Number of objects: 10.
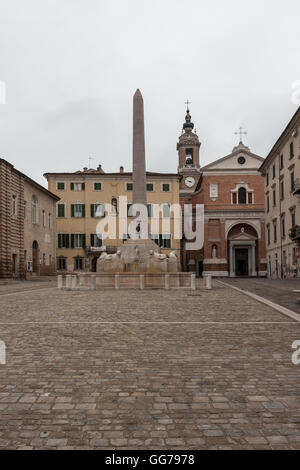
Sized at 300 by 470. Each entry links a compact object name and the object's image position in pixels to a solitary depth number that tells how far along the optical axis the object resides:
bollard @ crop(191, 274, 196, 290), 18.59
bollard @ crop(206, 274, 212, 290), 19.46
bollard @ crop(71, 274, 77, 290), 19.21
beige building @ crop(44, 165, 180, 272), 45.94
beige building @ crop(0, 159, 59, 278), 31.58
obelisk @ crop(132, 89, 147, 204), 22.55
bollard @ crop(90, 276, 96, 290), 18.88
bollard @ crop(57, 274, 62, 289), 20.25
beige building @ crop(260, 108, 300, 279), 29.98
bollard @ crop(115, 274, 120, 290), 18.85
